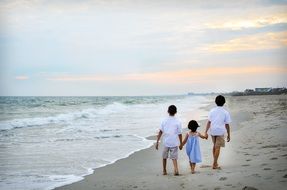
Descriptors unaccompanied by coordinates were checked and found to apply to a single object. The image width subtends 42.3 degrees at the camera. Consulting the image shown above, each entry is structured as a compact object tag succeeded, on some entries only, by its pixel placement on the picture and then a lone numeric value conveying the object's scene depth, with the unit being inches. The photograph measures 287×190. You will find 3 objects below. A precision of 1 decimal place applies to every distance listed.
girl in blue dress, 310.3
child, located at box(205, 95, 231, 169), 317.7
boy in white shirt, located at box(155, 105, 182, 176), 313.4
